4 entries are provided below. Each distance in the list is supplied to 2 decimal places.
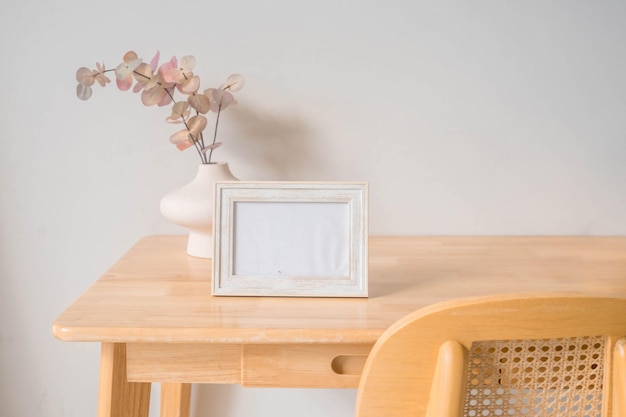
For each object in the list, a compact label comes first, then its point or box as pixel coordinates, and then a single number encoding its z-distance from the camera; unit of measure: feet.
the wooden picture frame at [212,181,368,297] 3.59
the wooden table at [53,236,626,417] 3.09
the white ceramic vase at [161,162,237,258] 4.28
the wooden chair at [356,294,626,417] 2.31
